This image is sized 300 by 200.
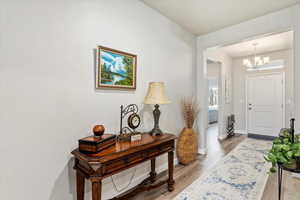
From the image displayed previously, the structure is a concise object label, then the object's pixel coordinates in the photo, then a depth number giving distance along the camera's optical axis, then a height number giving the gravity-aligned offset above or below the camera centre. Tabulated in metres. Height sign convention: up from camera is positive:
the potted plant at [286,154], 1.28 -0.45
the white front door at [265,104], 4.93 -0.12
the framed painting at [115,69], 1.82 +0.39
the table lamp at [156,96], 2.06 +0.05
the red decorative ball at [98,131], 1.52 -0.30
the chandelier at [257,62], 4.04 +1.03
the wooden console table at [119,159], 1.30 -0.58
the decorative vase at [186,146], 2.92 -0.87
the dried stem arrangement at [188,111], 3.07 -0.23
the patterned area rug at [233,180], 1.98 -1.20
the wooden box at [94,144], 1.37 -0.40
